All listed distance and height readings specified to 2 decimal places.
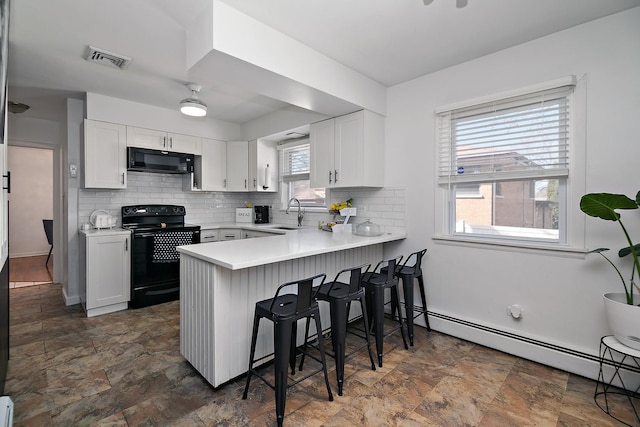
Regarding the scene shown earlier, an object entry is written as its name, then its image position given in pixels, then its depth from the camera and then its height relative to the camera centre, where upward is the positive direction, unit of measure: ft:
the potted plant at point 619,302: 5.78 -1.79
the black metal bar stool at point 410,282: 8.85 -2.12
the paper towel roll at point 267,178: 15.20 +1.50
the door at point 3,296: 5.44 -2.06
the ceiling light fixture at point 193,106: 10.41 +3.44
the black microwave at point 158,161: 12.37 +1.99
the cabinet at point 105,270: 10.97 -2.26
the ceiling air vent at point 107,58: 8.40 +4.21
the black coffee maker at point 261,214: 15.78 -0.28
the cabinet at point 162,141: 12.55 +2.89
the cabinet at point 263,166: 15.02 +2.09
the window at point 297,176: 14.28 +1.58
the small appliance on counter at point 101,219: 11.99 -0.45
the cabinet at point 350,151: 10.31 +2.01
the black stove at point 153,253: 11.76 -1.73
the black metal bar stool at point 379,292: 7.73 -2.16
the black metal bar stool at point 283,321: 5.54 -2.10
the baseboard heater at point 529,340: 7.02 -3.39
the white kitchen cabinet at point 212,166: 14.65 +2.01
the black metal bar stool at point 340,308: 6.60 -2.15
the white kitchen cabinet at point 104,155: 11.47 +2.01
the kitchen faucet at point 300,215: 13.95 -0.31
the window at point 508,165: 7.73 +1.21
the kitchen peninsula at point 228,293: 6.46 -1.89
